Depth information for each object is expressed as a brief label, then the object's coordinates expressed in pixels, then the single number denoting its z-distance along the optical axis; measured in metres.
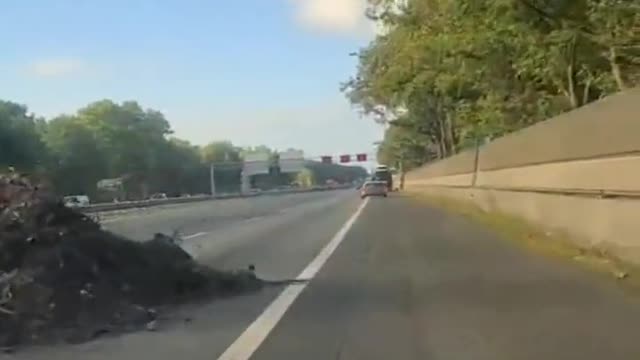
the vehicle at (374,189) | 91.25
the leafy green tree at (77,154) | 121.43
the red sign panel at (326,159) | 195.12
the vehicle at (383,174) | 121.42
